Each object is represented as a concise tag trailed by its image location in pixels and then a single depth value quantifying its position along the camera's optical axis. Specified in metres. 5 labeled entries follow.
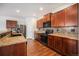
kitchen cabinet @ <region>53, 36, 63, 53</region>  1.66
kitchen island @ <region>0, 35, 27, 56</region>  0.85
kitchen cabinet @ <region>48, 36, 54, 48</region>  2.02
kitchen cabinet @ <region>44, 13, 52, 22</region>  2.37
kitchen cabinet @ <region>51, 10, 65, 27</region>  1.73
